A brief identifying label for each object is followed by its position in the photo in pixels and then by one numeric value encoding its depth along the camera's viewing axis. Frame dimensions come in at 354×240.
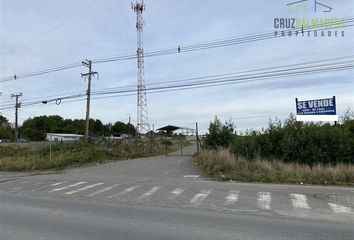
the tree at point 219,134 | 29.20
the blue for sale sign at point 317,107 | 23.29
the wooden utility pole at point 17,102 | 70.94
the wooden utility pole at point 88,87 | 40.41
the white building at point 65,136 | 95.29
